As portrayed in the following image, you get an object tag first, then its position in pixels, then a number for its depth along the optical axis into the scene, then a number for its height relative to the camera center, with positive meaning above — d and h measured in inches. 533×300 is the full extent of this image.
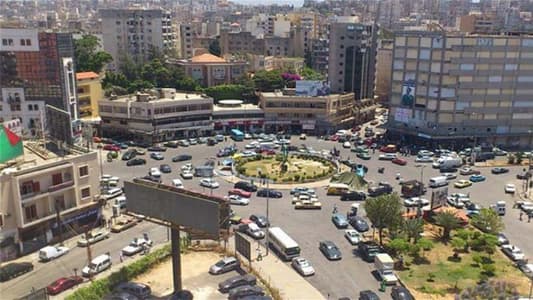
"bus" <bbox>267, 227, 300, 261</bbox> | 1481.3 -614.7
